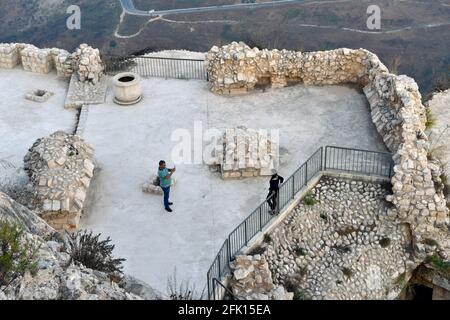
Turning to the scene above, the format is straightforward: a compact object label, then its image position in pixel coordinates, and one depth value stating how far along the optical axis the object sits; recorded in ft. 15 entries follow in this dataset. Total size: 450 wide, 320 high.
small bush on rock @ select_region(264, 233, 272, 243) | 47.62
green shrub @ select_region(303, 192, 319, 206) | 51.16
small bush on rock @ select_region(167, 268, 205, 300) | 40.85
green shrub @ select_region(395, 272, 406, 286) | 48.60
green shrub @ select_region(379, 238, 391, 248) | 49.21
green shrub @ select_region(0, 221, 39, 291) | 29.99
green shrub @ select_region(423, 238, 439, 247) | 48.96
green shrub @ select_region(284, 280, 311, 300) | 44.86
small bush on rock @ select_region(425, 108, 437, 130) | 60.70
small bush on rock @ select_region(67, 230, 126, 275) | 38.42
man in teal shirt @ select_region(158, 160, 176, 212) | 49.62
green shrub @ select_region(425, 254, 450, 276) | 48.52
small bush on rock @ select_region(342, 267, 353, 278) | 47.06
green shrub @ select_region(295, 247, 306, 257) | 47.91
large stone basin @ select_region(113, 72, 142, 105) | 63.93
